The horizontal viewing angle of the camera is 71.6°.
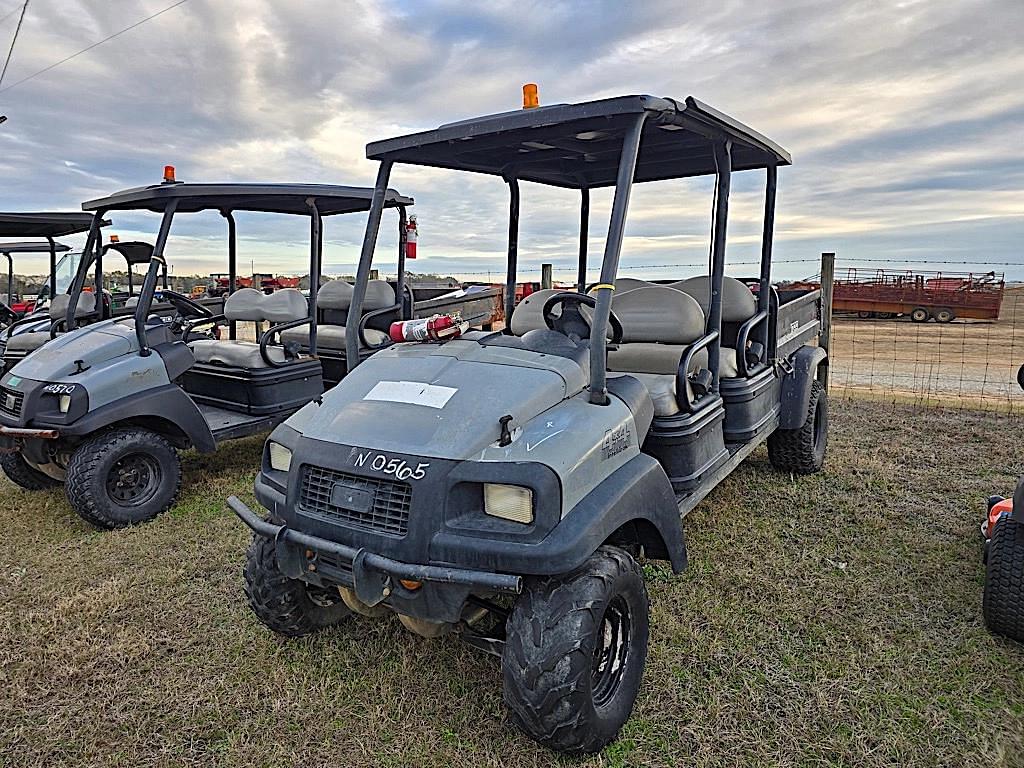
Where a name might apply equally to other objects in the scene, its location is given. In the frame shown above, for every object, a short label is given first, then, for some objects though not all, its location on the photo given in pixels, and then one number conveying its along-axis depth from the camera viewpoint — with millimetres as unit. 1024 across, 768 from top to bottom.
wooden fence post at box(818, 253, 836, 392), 7426
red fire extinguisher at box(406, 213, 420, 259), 5844
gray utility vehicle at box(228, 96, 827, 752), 2059
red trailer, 17906
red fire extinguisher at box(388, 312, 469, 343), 2869
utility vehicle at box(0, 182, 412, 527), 4168
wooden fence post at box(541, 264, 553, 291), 9224
